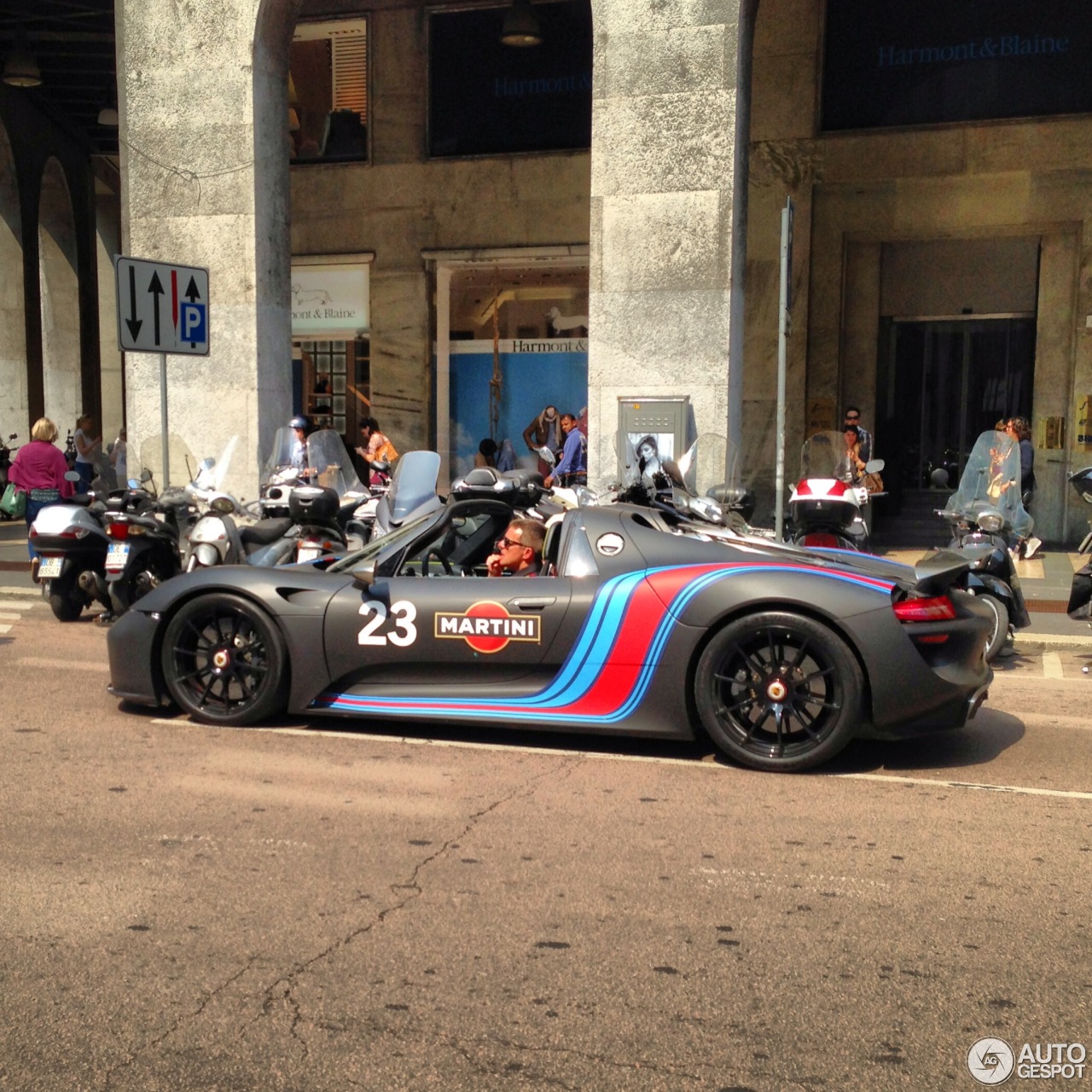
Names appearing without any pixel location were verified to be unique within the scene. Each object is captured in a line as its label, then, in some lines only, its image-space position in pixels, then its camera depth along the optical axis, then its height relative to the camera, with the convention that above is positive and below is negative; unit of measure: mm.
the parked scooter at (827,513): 9492 -846
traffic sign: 11711 +739
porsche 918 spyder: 5633 -1136
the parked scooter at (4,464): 21828 -1307
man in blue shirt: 14805 -817
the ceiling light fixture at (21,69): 19312 +4665
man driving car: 6746 -813
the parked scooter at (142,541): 10188 -1212
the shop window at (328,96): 19016 +4281
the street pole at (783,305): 10430 +728
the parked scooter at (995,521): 8711 -882
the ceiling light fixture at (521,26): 17531 +4875
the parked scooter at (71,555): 10555 -1370
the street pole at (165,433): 11125 -395
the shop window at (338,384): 19422 +83
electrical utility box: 12500 -315
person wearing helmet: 10898 -565
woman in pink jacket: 14180 -941
